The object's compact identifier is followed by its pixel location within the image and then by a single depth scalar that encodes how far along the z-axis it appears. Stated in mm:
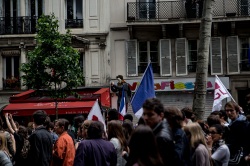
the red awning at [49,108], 26422
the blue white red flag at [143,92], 12078
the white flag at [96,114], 12367
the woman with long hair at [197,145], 8156
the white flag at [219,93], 15637
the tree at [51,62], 24984
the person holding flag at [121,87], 20369
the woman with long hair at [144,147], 5383
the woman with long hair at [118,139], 9086
